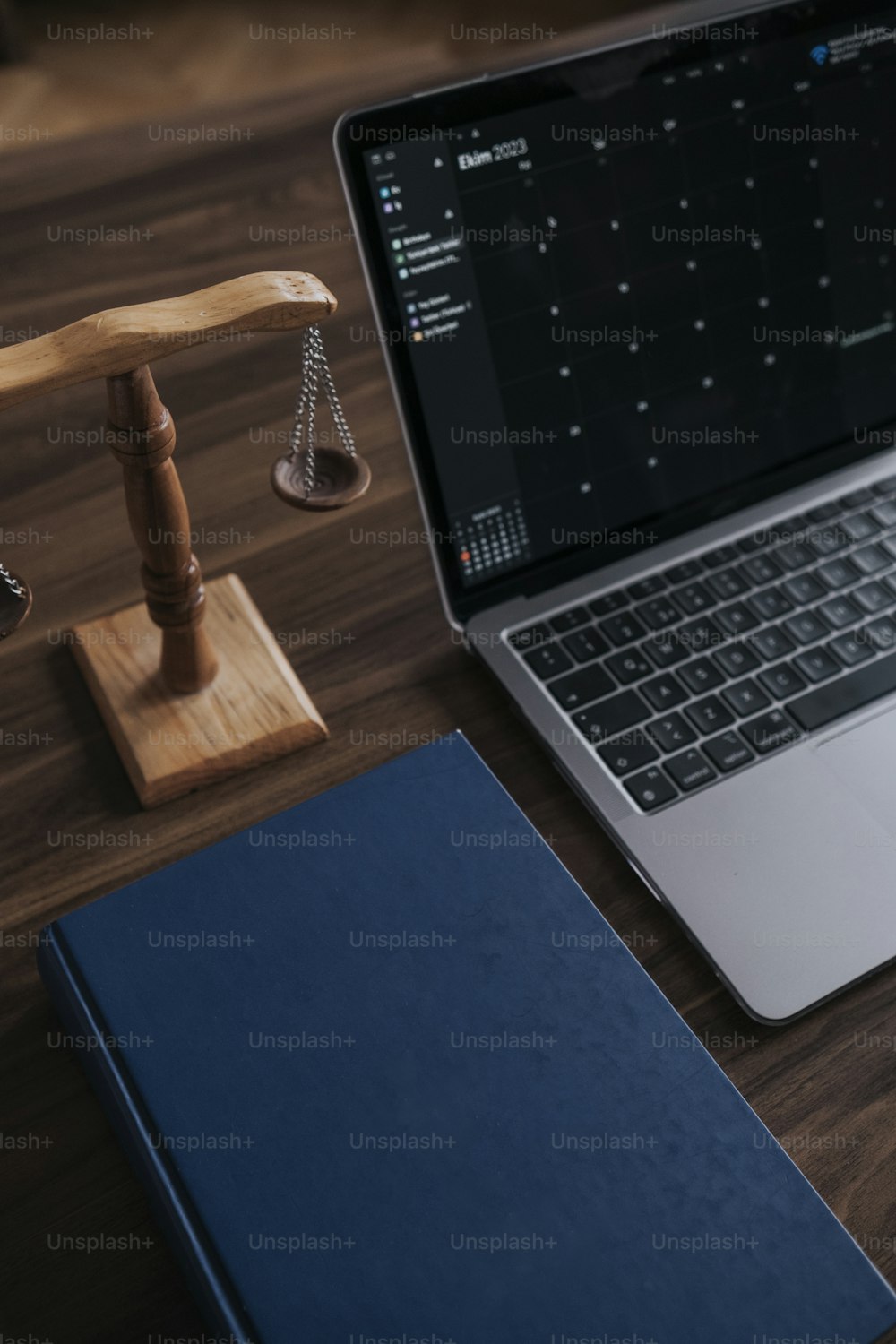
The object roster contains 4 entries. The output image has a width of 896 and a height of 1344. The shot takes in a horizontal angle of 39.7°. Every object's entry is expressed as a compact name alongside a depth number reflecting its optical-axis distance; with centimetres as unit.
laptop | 68
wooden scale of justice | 55
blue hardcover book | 52
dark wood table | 59
